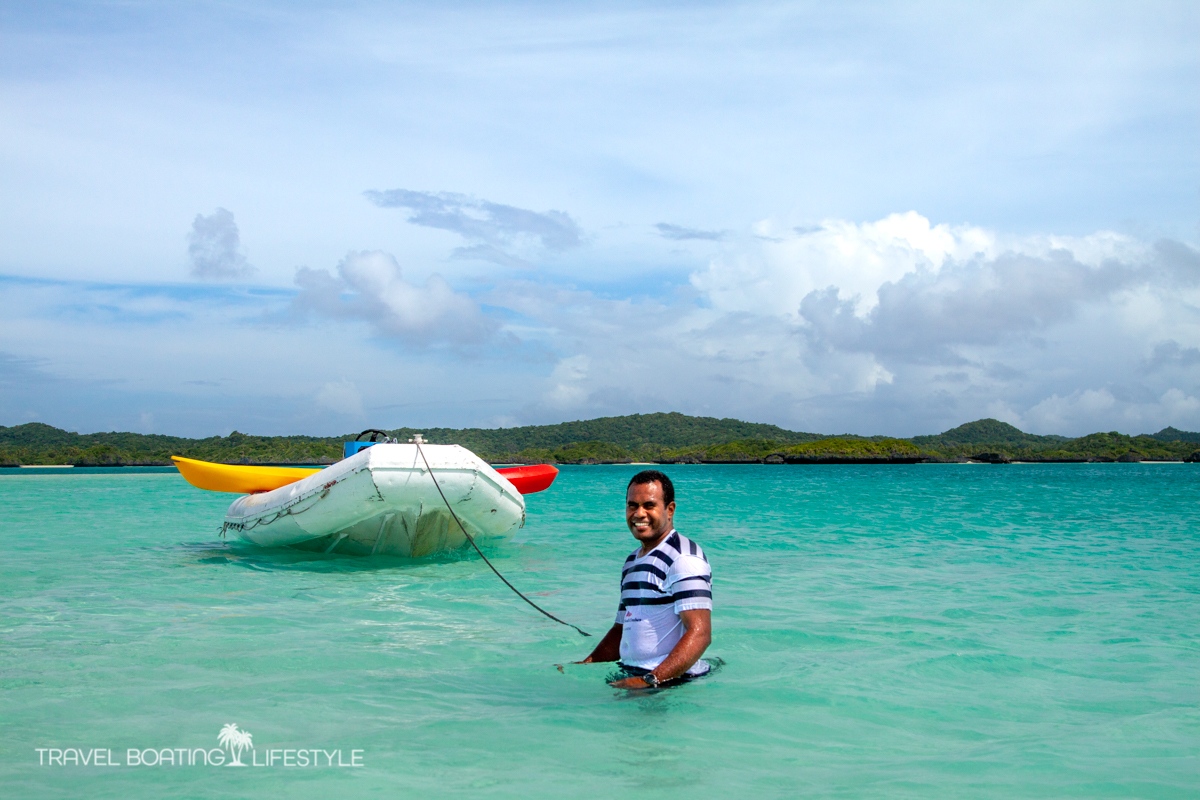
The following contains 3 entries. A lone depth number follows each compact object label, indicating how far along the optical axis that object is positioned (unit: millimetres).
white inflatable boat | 9359
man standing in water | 3771
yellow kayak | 11695
